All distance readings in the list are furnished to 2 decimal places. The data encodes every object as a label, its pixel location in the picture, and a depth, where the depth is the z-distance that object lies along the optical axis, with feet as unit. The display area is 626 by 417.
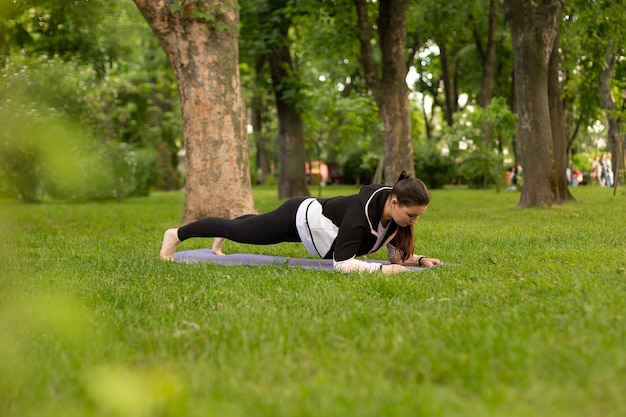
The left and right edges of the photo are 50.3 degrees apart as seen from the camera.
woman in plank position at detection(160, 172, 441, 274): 18.22
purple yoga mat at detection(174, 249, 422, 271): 21.97
